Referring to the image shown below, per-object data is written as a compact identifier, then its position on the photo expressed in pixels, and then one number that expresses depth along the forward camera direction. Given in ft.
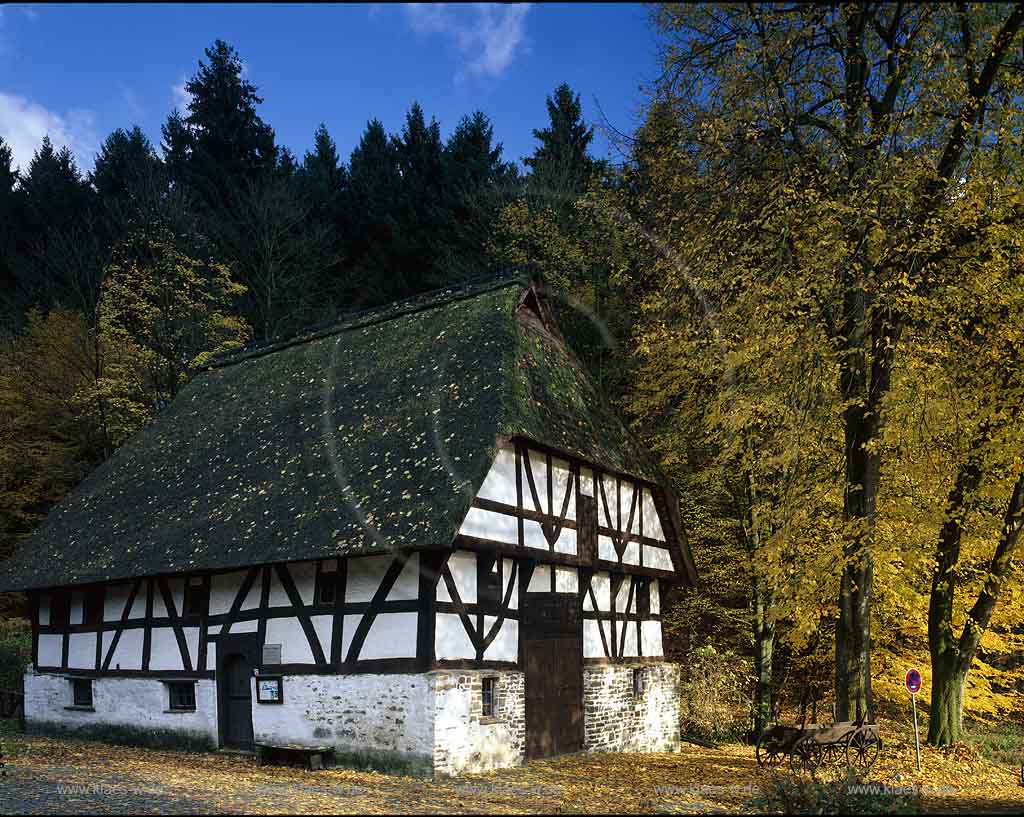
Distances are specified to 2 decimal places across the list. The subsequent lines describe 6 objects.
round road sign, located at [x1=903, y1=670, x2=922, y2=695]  47.03
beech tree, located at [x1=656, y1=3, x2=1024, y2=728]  47.78
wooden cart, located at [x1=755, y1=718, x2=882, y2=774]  44.83
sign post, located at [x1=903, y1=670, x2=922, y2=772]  47.03
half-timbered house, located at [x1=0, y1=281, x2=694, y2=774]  46.75
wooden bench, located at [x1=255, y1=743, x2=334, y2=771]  46.60
